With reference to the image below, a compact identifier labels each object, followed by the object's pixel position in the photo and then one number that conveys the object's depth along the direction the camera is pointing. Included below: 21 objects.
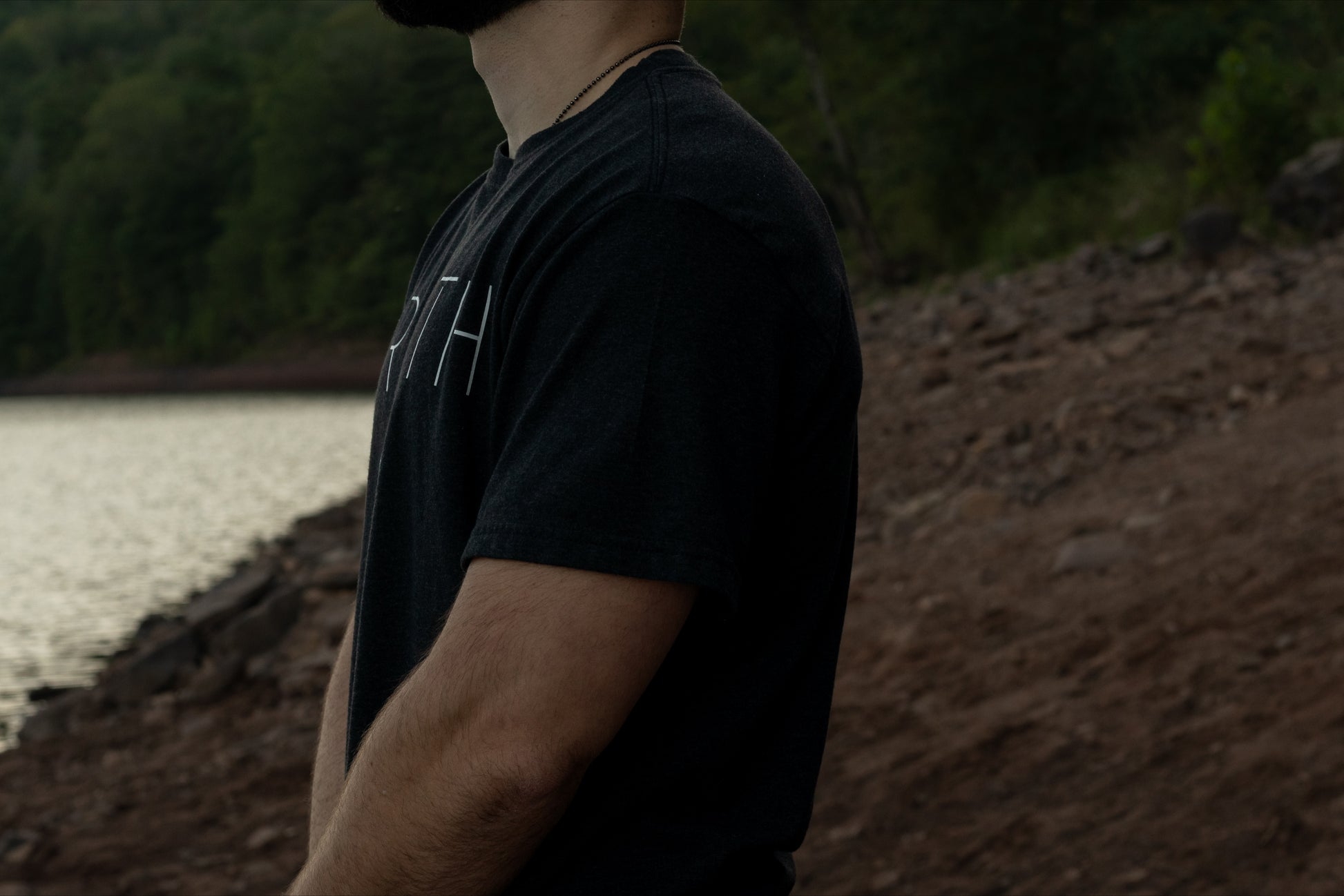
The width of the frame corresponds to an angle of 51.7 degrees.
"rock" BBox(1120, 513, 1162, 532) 6.21
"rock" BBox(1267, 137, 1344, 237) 12.74
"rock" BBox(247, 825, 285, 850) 5.32
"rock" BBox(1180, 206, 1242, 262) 13.42
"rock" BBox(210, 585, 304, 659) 9.81
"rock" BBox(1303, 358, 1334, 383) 7.82
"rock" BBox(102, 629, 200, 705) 9.58
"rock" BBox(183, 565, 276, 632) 10.76
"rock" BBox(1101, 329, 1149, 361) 9.97
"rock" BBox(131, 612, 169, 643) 12.04
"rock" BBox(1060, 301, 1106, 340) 11.35
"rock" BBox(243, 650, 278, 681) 9.02
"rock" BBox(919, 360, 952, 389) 11.50
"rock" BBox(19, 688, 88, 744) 9.00
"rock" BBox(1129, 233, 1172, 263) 14.70
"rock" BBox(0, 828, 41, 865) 6.02
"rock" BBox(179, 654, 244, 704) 9.02
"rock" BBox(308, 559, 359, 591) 10.81
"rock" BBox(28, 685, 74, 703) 10.49
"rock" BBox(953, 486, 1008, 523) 7.58
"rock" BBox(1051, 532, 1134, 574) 5.96
